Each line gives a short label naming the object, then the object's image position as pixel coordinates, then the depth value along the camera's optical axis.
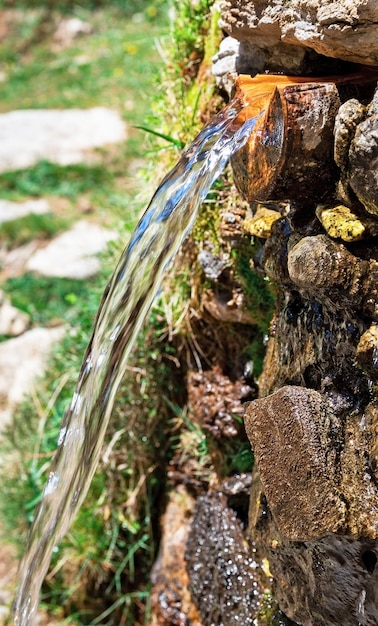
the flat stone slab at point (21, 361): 4.21
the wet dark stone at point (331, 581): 1.71
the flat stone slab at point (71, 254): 5.52
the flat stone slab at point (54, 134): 7.07
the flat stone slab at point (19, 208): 6.29
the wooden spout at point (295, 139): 1.72
